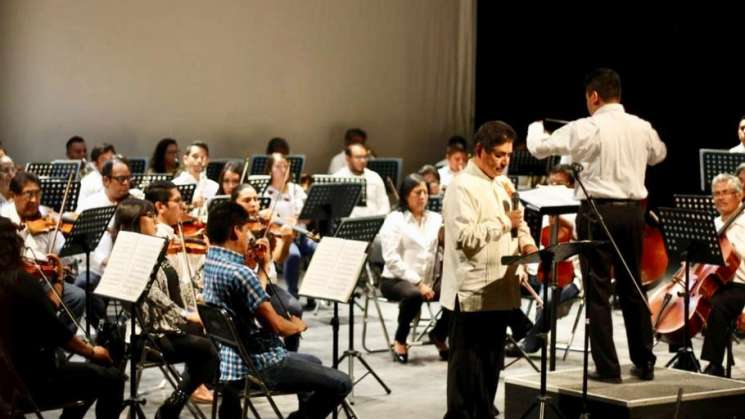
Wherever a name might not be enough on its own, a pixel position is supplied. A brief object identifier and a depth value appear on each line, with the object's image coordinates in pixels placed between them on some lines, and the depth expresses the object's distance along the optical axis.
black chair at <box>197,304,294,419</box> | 8.56
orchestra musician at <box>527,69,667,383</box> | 9.90
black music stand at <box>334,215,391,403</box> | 12.42
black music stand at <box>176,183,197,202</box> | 14.26
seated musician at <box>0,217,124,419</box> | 8.13
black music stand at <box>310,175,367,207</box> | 17.53
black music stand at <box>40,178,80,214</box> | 13.94
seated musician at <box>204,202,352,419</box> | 8.66
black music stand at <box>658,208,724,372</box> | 11.20
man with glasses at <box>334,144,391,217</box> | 18.30
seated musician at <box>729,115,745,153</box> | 15.09
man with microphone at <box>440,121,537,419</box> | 9.14
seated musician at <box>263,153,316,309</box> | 16.47
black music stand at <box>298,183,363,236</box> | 15.65
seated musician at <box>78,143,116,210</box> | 16.70
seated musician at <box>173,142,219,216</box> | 16.72
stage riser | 9.48
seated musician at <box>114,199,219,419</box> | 9.94
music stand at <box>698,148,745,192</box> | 14.46
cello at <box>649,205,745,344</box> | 12.20
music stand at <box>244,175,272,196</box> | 16.16
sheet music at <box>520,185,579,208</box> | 9.68
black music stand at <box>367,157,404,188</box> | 20.41
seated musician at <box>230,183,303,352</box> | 11.77
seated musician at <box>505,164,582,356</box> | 13.39
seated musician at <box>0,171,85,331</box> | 12.28
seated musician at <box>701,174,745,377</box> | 12.00
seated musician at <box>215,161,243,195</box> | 15.79
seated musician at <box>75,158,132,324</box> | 12.33
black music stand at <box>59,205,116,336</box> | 11.77
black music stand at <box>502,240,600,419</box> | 8.76
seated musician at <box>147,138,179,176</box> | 19.84
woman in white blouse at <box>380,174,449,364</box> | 13.37
